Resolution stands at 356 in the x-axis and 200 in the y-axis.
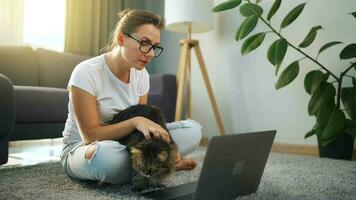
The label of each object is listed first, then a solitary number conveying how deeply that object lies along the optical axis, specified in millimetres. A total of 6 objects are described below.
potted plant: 1997
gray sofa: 1521
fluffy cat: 1092
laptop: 904
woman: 1205
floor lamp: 2764
